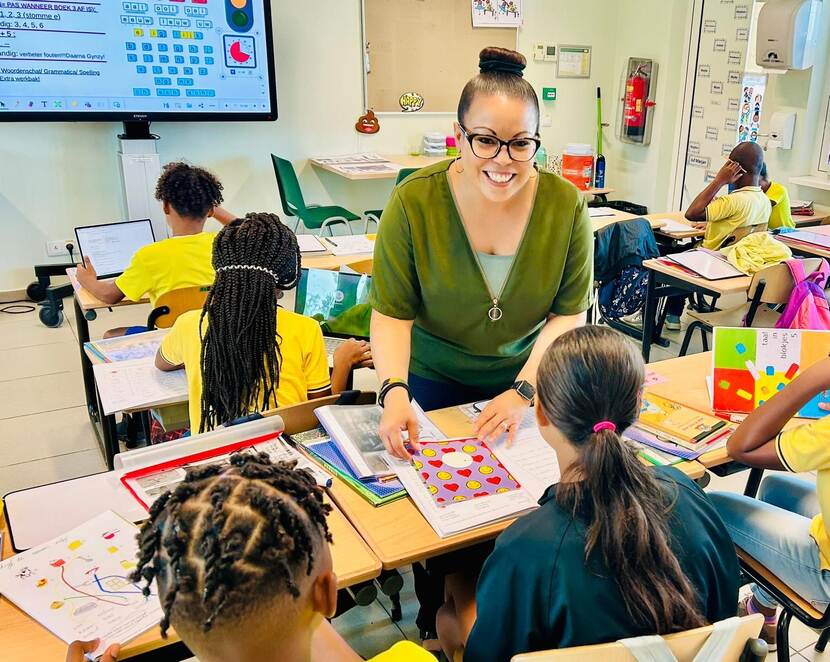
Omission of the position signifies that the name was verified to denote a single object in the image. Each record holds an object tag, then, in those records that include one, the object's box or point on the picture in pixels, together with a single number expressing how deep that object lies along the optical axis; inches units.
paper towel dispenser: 180.9
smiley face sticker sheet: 57.7
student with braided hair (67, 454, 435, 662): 31.5
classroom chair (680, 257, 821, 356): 122.0
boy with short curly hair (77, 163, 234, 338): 107.0
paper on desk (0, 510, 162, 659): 44.9
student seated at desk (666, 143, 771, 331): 152.6
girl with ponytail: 40.8
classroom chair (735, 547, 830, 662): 60.8
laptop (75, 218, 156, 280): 128.0
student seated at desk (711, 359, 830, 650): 59.5
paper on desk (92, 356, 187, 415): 79.7
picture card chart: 74.7
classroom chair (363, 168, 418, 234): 194.5
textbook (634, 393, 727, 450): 68.6
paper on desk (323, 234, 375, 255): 143.0
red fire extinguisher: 244.7
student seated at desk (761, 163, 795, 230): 168.6
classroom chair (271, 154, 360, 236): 201.0
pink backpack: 113.7
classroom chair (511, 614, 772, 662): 36.6
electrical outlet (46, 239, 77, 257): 195.2
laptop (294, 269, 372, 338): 113.9
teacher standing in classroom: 64.6
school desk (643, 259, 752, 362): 130.9
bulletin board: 220.8
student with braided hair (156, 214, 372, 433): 69.3
